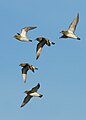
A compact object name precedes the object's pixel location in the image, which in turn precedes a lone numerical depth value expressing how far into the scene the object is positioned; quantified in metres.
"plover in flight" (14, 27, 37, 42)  47.15
